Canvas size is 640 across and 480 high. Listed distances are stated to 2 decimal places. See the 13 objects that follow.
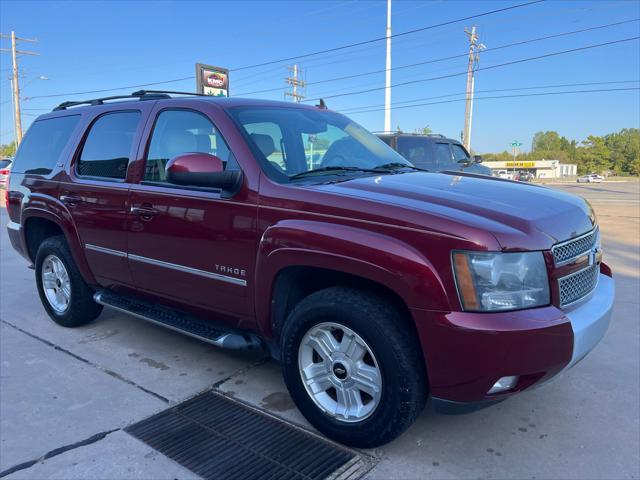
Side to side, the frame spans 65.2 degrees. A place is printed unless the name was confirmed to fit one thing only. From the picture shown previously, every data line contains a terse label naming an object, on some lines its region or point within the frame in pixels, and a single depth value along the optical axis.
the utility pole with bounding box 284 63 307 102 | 48.47
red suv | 2.27
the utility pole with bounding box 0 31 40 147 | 43.59
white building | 94.50
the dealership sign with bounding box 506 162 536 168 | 93.00
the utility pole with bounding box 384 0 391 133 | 22.38
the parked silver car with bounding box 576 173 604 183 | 68.04
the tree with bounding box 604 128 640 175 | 106.85
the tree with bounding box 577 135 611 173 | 114.19
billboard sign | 13.53
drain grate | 2.55
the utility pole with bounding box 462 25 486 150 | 29.98
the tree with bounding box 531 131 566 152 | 147.98
